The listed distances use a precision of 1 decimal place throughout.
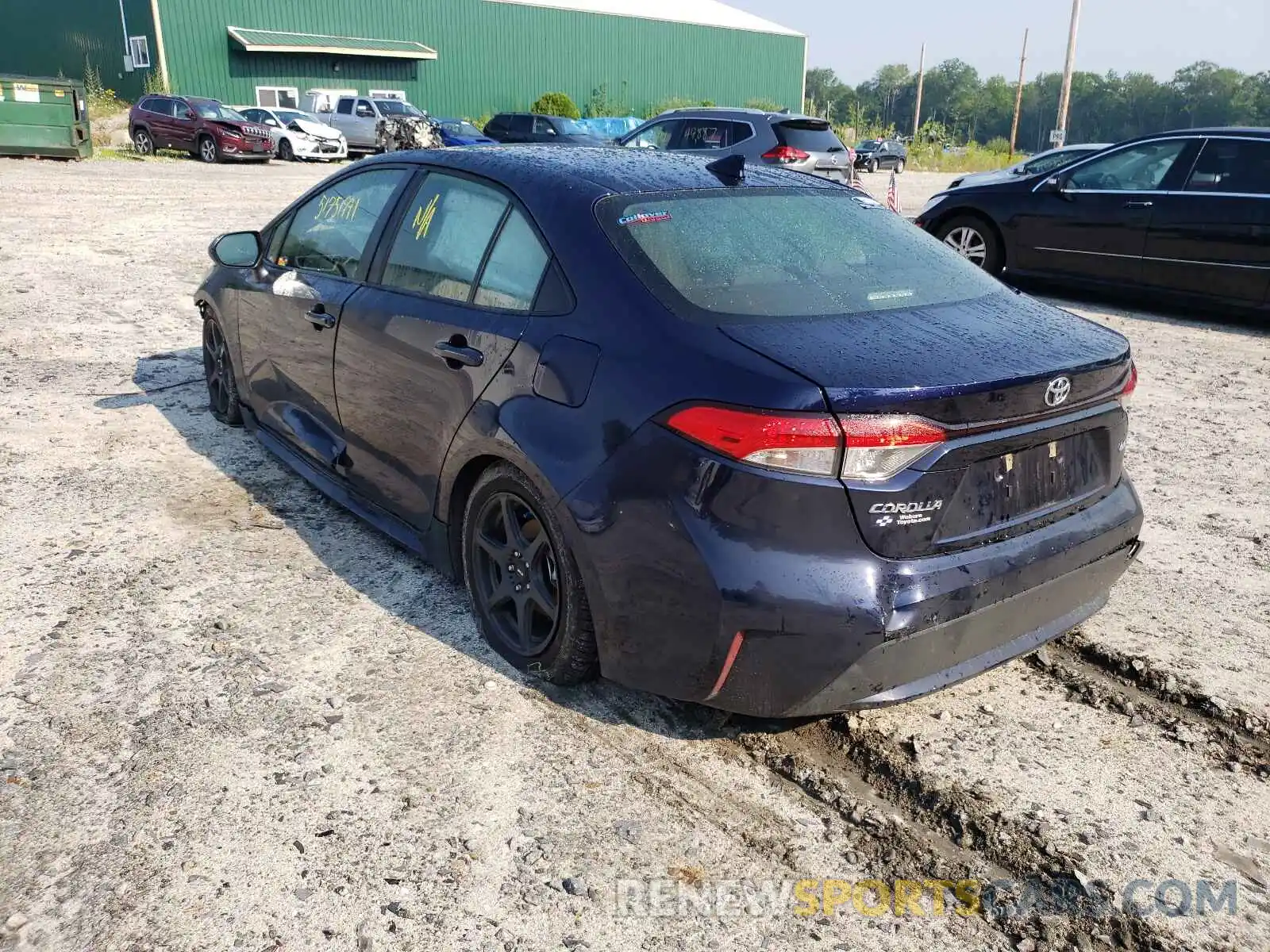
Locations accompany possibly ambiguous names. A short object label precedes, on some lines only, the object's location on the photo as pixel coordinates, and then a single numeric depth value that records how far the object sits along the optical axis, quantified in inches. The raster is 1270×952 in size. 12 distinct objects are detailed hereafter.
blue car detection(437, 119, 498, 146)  1117.7
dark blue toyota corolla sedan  95.5
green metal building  1396.4
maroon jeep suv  1014.4
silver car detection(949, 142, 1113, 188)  435.1
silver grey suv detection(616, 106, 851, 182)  584.1
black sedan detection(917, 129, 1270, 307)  326.3
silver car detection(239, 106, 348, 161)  1093.1
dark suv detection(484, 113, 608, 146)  1119.0
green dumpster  794.8
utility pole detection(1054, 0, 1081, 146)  1441.9
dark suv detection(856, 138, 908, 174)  1519.7
